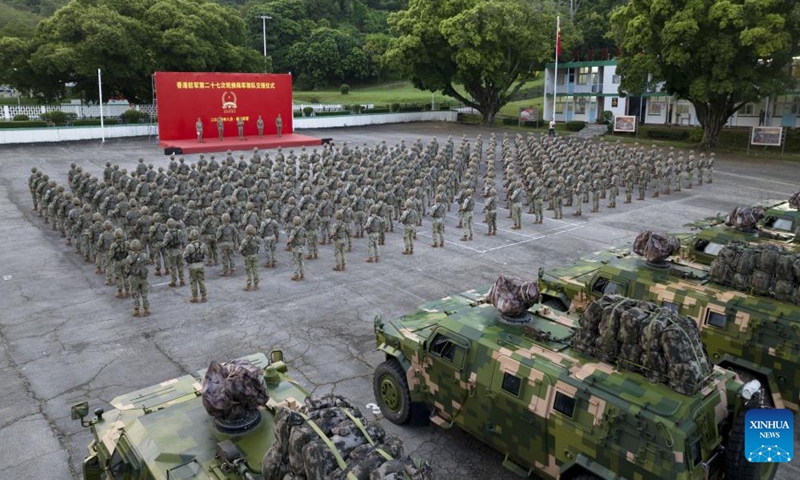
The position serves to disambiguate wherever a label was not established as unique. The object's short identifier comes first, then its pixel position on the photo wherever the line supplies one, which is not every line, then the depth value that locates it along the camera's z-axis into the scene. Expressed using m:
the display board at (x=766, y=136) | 32.00
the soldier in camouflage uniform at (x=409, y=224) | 15.81
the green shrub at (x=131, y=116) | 39.12
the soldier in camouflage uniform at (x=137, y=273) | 11.72
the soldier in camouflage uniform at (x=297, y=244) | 13.77
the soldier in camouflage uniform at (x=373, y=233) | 15.18
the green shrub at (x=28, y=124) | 34.58
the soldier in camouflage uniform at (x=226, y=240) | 14.14
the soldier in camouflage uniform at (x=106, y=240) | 13.17
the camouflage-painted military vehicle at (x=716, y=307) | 7.94
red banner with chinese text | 32.81
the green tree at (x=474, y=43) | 41.78
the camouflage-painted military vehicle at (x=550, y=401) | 5.67
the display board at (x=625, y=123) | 39.69
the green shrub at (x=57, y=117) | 37.59
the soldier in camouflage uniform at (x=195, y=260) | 12.34
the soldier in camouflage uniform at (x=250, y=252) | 13.05
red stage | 31.80
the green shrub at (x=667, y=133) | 39.59
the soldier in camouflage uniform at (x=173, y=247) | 13.40
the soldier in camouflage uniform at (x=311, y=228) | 15.17
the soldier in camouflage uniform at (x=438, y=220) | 16.34
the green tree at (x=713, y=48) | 28.41
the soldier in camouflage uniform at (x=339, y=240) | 14.54
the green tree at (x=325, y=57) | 67.06
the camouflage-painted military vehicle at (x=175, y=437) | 5.16
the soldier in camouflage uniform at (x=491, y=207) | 17.44
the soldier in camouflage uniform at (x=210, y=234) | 14.89
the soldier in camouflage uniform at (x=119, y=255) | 12.54
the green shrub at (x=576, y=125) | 44.59
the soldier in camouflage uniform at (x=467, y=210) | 16.95
